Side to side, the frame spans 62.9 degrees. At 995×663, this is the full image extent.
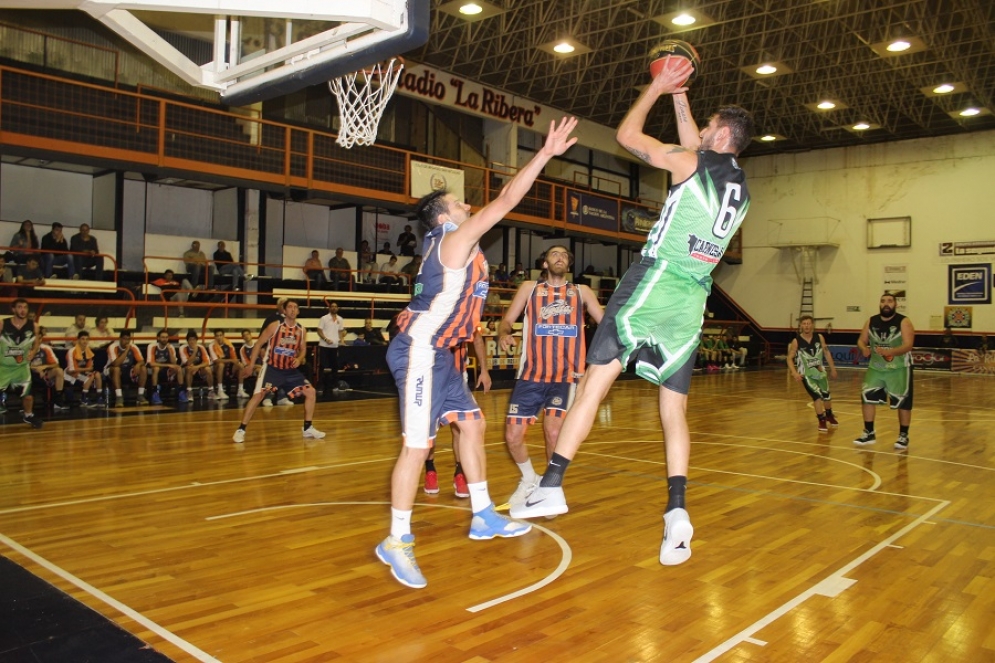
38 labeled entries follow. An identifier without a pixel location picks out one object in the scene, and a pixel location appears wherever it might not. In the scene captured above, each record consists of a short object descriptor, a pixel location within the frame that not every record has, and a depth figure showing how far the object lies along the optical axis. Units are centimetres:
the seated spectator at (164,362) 1325
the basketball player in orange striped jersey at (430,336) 394
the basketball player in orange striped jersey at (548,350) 589
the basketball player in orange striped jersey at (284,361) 912
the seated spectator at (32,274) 1343
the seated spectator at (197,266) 1659
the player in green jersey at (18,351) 1027
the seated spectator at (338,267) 1889
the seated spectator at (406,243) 2219
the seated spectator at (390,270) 2050
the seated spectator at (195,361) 1352
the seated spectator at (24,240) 1438
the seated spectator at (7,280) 1315
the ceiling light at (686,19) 1811
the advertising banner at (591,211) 2400
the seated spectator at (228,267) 1709
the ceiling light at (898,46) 1933
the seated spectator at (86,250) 1495
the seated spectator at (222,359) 1366
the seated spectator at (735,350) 2612
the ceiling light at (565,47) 1970
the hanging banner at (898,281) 2742
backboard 434
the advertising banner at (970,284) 2603
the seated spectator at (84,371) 1241
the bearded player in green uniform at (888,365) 920
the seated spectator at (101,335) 1311
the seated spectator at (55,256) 1435
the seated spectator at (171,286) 1493
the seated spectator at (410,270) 2026
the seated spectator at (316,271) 1770
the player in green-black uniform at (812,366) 1089
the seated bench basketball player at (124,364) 1261
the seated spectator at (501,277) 2192
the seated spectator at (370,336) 1659
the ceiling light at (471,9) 1750
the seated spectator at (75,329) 1276
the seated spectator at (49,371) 1196
